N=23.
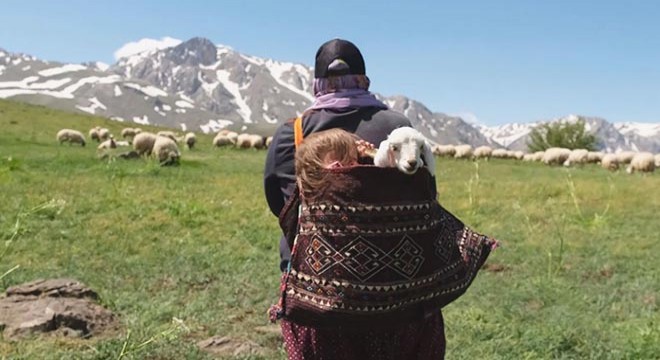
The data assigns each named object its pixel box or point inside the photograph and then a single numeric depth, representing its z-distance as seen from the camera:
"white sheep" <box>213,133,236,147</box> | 42.88
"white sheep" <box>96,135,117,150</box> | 30.29
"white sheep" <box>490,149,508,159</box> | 47.17
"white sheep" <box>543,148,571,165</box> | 40.25
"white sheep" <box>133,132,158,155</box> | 29.44
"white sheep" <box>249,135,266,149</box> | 41.56
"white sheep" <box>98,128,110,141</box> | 43.88
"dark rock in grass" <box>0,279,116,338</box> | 6.25
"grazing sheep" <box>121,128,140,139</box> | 48.94
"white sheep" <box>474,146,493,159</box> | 44.24
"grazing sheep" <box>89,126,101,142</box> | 44.79
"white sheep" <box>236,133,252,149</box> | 41.59
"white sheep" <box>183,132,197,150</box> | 40.29
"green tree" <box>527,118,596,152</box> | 66.75
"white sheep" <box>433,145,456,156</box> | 45.09
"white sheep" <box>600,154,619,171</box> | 34.83
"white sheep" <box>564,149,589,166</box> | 38.66
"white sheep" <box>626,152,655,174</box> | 32.69
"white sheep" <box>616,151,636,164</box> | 36.84
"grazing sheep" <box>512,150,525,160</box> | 47.28
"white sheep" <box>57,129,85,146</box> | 37.28
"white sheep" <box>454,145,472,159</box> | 42.88
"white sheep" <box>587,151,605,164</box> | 39.41
